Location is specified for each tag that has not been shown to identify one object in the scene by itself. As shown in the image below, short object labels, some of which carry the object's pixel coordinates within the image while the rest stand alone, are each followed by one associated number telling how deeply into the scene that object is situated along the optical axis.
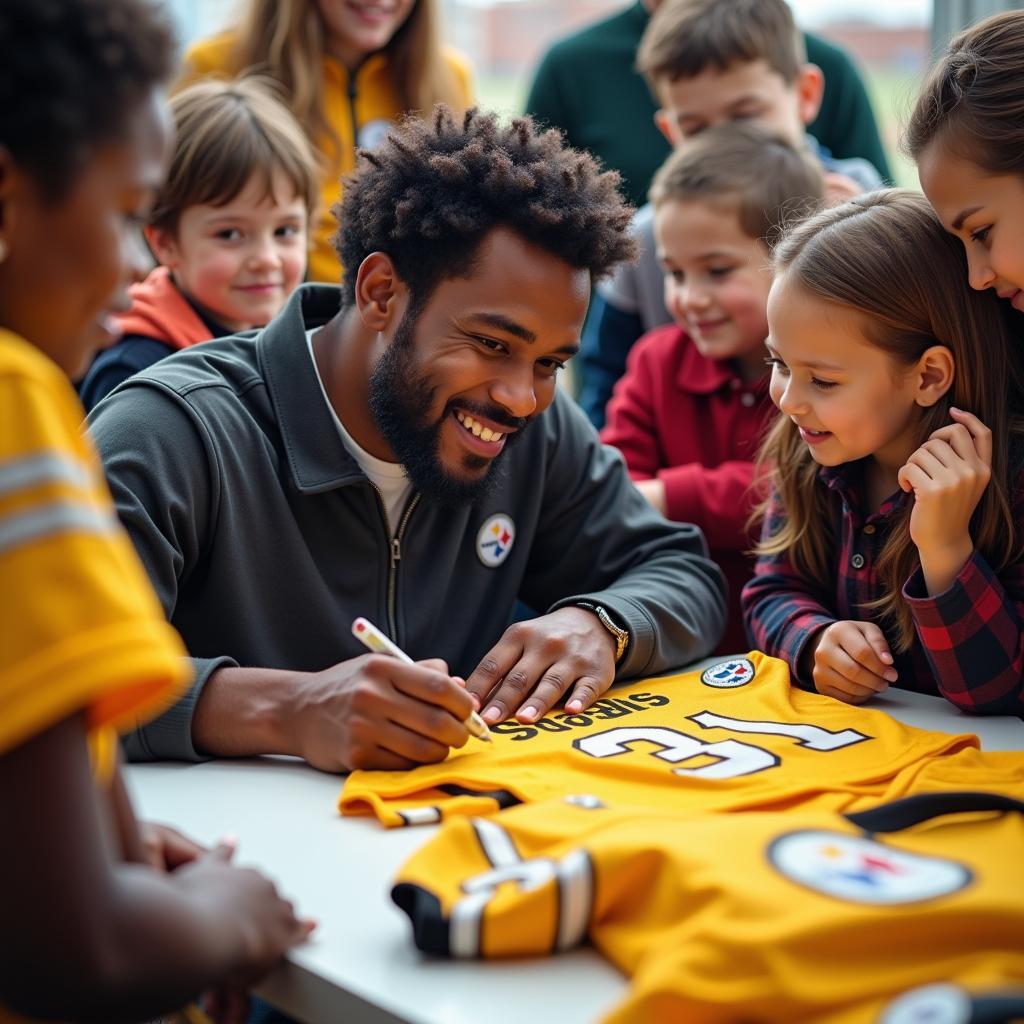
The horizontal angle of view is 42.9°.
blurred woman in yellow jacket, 2.82
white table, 0.92
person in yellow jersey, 0.75
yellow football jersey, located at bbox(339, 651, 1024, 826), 1.23
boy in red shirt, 2.34
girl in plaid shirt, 1.53
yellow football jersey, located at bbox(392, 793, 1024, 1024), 0.86
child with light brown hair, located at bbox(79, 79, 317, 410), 2.37
